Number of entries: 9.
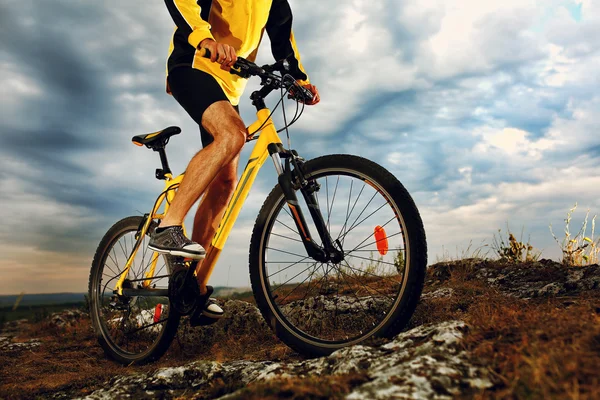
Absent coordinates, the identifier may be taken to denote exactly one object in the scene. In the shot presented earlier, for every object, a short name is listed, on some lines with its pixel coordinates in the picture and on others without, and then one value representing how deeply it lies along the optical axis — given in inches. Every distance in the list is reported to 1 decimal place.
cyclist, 132.0
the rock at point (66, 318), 292.0
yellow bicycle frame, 135.3
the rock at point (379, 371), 62.9
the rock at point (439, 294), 173.3
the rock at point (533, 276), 157.2
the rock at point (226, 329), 188.9
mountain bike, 112.7
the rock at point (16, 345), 233.0
